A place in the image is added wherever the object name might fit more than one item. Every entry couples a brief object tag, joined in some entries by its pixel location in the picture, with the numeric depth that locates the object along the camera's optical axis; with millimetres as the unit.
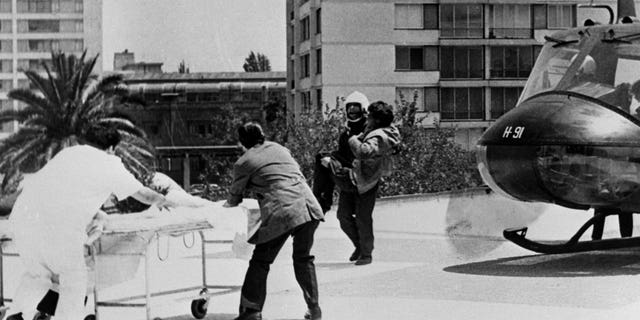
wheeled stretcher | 8648
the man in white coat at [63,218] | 8328
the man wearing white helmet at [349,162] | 12984
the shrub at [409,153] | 25109
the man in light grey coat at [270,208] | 9188
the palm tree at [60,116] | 50906
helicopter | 11930
